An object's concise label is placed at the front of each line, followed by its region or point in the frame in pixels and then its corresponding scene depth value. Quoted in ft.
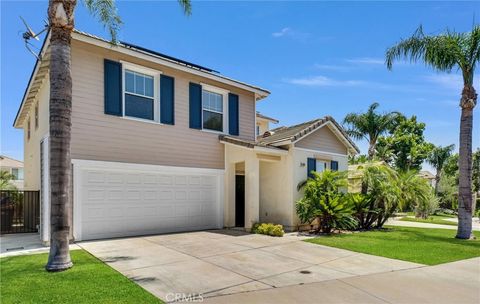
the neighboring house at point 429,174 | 195.34
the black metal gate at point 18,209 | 46.03
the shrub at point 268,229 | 41.05
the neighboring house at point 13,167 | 122.60
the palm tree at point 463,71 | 41.06
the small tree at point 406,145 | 122.72
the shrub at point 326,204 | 43.27
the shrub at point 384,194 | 49.32
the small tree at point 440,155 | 142.61
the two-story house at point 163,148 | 36.37
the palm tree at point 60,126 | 22.81
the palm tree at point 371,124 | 99.14
